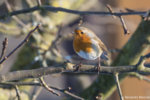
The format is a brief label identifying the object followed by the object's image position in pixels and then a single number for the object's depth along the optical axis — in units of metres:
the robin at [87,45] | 5.79
